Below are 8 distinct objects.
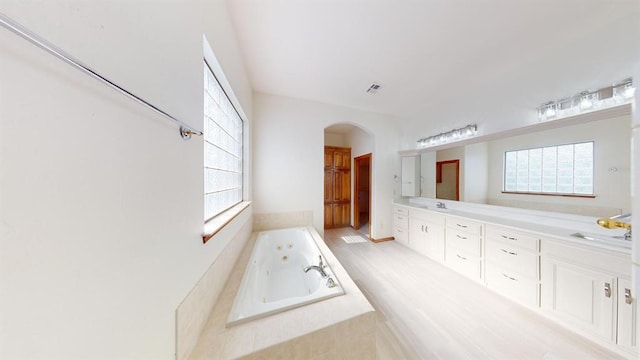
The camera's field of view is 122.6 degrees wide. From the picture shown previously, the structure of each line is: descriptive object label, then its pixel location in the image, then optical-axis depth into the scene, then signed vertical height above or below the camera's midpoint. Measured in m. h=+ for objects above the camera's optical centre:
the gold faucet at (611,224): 0.92 -0.25
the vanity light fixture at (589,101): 1.37 +0.67
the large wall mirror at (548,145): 1.45 +0.12
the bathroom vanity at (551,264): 1.25 -0.80
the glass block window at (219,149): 1.26 +0.26
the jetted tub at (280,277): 1.13 -0.88
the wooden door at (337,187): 4.26 -0.21
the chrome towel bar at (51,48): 0.25 +0.22
